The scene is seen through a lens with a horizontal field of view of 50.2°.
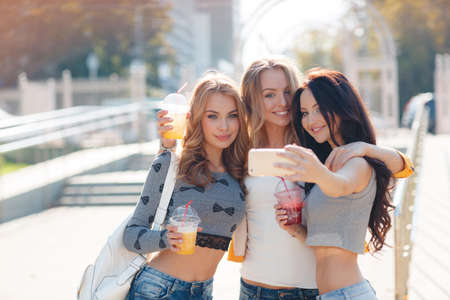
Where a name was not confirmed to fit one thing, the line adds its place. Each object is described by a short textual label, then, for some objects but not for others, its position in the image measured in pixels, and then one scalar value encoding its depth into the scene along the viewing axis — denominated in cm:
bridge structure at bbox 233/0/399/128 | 1169
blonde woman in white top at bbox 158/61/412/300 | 237
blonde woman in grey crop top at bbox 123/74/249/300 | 224
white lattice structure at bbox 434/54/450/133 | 1590
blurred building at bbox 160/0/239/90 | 6135
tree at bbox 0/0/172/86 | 2962
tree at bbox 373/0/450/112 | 2780
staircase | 816
